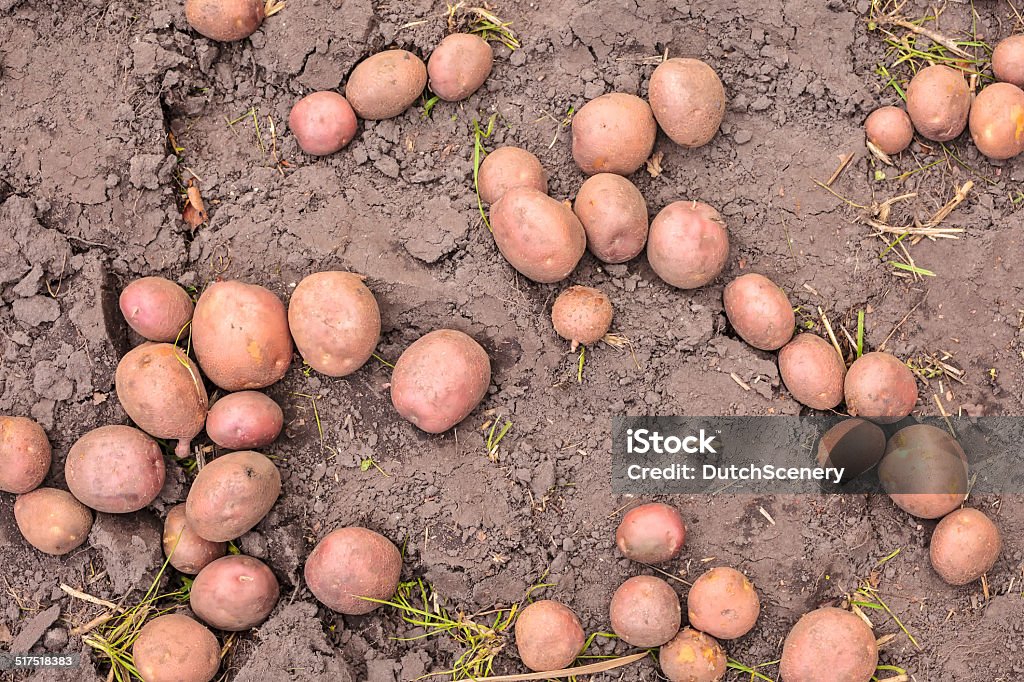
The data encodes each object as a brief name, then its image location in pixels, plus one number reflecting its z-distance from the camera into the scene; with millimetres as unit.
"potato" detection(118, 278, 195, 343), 2344
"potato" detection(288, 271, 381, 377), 2316
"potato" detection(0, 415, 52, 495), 2264
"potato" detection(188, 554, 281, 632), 2301
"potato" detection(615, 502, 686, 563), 2336
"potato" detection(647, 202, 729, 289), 2422
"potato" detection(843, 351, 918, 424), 2408
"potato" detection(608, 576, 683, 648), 2299
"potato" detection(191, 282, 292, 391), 2318
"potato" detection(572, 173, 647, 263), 2426
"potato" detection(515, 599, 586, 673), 2303
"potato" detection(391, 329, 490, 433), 2330
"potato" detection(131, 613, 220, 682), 2236
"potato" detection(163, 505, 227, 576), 2363
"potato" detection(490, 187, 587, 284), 2326
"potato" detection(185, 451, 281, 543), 2252
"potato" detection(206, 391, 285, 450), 2346
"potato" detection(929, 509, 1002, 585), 2365
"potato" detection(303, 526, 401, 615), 2297
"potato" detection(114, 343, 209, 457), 2285
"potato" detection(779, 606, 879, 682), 2293
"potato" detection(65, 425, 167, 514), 2277
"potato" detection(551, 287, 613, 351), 2396
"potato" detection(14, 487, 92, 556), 2291
